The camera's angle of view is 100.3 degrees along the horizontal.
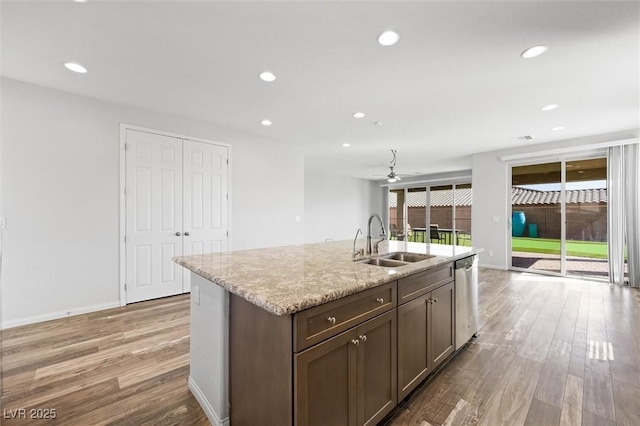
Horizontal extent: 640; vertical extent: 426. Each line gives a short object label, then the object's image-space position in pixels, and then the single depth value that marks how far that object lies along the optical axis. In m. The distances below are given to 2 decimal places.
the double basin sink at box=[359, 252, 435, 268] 2.11
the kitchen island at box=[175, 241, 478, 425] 1.10
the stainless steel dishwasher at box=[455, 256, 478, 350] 2.26
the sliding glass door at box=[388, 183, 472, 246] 8.52
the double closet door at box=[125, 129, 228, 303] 3.52
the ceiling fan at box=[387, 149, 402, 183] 4.48
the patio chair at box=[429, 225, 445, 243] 8.99
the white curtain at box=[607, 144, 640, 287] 4.28
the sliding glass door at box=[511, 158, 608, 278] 4.78
